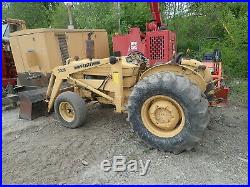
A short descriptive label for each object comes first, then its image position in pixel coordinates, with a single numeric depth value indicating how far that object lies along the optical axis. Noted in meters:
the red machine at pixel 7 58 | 4.45
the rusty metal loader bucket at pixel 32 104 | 3.31
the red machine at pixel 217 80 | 2.99
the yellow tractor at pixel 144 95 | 2.22
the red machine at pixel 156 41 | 4.38
